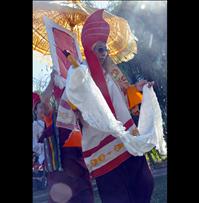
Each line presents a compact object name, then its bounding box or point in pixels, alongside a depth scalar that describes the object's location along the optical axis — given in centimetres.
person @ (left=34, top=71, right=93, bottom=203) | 165
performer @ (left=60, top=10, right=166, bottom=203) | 161
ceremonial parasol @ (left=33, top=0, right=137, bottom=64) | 165
